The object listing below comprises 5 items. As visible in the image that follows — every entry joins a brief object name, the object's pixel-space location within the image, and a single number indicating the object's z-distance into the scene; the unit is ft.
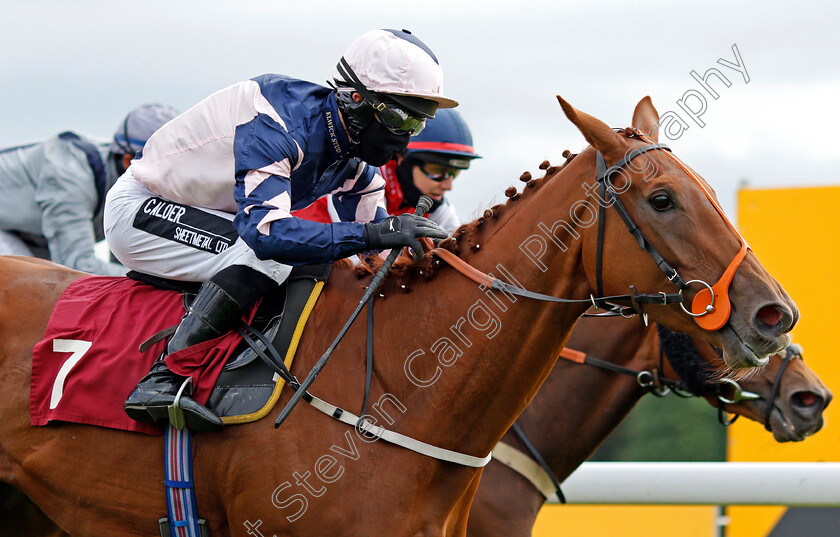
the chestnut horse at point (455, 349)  18.63
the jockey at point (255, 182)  20.67
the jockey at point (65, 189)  40.24
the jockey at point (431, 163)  36.78
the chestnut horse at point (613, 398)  30.12
